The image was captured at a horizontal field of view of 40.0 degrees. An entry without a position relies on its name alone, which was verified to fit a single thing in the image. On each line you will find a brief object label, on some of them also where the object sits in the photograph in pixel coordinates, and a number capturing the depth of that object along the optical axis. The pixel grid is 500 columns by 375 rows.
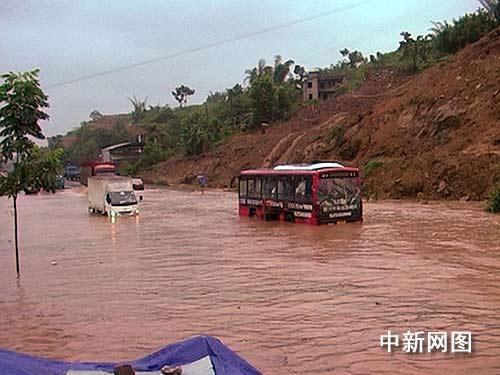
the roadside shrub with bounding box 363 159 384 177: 42.76
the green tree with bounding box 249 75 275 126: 72.31
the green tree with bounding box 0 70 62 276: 14.95
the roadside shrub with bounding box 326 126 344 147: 51.94
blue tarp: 6.33
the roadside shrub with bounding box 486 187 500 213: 29.16
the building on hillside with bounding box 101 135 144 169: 96.50
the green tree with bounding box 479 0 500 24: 52.59
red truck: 65.44
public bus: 26.84
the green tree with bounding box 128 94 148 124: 140.38
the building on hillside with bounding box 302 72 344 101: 86.12
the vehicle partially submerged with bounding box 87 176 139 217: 36.44
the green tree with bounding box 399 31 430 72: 64.69
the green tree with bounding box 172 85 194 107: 127.25
